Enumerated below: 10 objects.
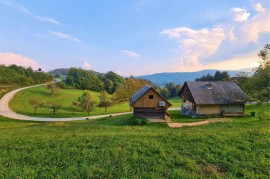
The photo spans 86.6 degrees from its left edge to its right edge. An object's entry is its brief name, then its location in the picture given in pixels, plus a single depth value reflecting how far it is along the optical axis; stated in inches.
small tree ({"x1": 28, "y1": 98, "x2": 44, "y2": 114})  1334.0
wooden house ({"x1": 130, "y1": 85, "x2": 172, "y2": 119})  872.1
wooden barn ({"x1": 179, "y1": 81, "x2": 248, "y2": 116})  946.2
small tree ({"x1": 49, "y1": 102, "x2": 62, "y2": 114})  1349.9
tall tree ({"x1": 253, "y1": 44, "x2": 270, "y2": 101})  739.9
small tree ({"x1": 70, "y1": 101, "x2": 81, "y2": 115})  1543.6
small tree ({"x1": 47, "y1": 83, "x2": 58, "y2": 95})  2045.1
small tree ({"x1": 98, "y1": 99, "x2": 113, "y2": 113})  1506.1
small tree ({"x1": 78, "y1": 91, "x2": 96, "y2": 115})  1386.5
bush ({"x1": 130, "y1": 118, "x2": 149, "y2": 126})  723.6
